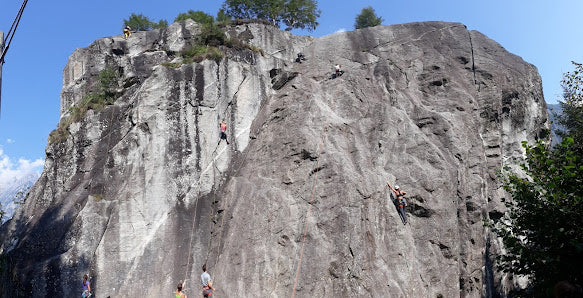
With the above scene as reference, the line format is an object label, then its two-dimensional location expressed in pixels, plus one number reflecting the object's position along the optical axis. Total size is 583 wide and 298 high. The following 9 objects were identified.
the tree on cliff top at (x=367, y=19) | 45.94
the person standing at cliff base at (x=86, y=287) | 15.48
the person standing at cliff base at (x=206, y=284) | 14.94
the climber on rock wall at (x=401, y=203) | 17.73
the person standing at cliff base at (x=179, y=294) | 14.17
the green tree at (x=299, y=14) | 41.72
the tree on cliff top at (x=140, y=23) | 40.72
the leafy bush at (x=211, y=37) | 25.17
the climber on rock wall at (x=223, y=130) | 20.78
